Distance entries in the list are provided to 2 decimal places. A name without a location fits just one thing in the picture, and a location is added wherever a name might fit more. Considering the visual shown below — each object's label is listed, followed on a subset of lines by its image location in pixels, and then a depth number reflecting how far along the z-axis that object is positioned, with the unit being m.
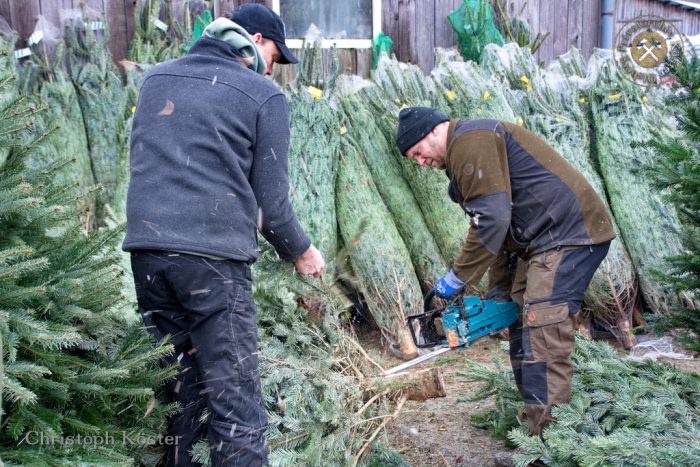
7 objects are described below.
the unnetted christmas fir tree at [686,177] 2.99
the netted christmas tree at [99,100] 6.11
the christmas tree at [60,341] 1.87
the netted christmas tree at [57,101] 5.66
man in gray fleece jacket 2.45
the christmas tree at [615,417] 2.65
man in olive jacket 3.33
